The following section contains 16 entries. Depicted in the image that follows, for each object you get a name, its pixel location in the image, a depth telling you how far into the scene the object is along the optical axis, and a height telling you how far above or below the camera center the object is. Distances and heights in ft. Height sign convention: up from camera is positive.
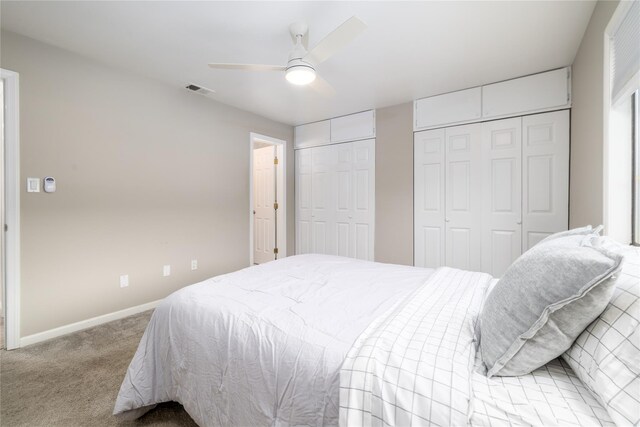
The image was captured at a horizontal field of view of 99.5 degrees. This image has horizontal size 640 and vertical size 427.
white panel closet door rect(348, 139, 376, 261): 12.86 +0.39
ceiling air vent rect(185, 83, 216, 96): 10.12 +4.58
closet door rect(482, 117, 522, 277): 9.66 +0.45
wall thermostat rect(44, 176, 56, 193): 7.46 +0.70
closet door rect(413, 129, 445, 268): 11.09 +0.35
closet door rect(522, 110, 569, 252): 8.90 +1.05
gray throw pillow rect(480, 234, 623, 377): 2.23 -0.91
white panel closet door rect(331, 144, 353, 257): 13.53 +0.52
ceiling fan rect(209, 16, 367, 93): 5.16 +3.36
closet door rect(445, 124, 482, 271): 10.36 +0.38
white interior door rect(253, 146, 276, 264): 15.53 +0.18
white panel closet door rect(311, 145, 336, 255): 14.11 +0.39
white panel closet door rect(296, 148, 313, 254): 14.94 +0.37
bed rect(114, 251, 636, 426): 2.38 -1.65
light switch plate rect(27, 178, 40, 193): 7.22 +0.66
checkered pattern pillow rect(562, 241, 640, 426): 1.96 -1.21
